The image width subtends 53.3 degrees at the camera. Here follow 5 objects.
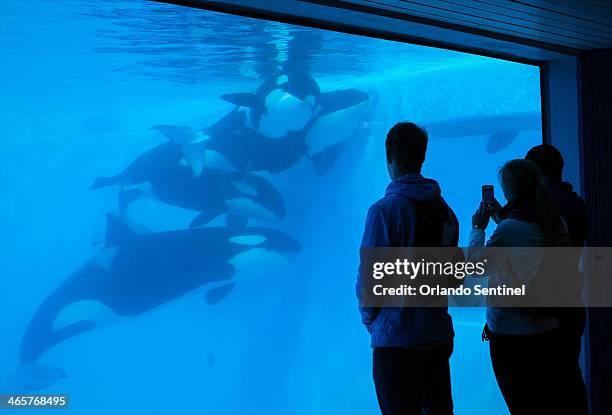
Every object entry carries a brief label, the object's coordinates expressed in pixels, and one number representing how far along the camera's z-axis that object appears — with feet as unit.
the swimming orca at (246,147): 55.31
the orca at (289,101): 45.96
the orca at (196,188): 48.42
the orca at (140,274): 55.77
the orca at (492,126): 80.27
